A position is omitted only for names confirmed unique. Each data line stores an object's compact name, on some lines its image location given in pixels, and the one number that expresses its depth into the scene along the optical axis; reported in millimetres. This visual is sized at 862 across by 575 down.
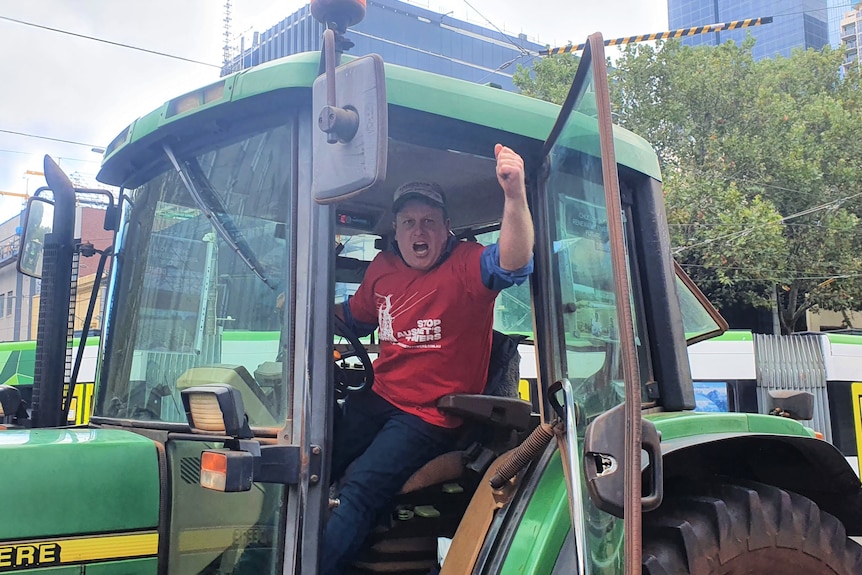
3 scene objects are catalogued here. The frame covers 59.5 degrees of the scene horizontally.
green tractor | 1718
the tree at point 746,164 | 15586
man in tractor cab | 2318
